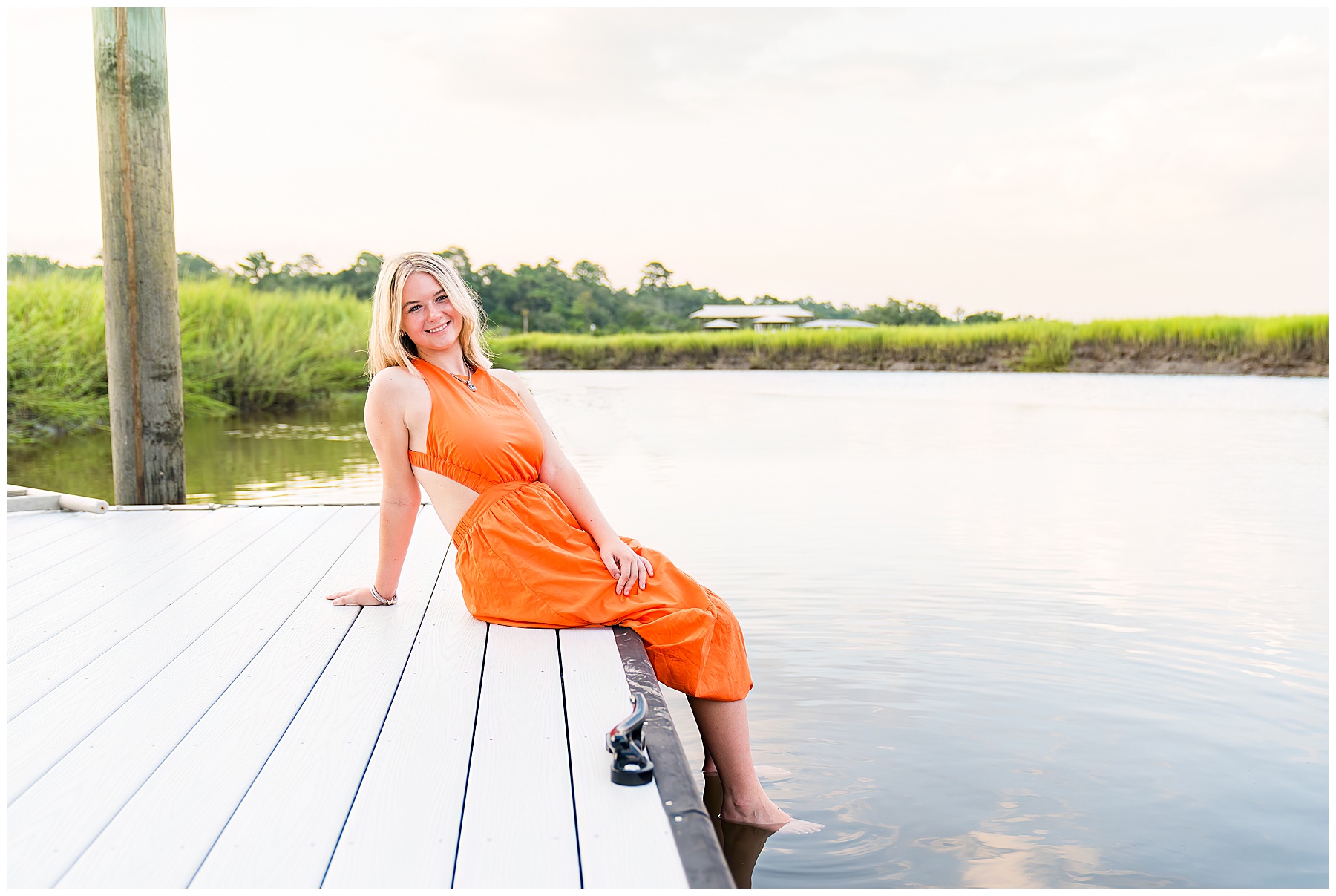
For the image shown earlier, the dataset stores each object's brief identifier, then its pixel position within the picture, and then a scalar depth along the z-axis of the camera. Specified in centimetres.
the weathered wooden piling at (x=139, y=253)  392
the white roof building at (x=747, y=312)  4809
